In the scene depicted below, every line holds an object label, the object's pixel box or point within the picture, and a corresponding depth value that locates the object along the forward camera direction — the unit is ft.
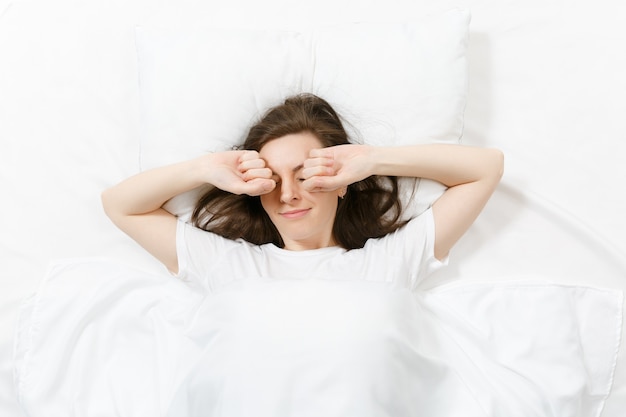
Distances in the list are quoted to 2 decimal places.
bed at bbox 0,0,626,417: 4.95
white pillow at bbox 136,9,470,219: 5.06
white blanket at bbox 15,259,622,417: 4.04
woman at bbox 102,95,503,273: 4.68
